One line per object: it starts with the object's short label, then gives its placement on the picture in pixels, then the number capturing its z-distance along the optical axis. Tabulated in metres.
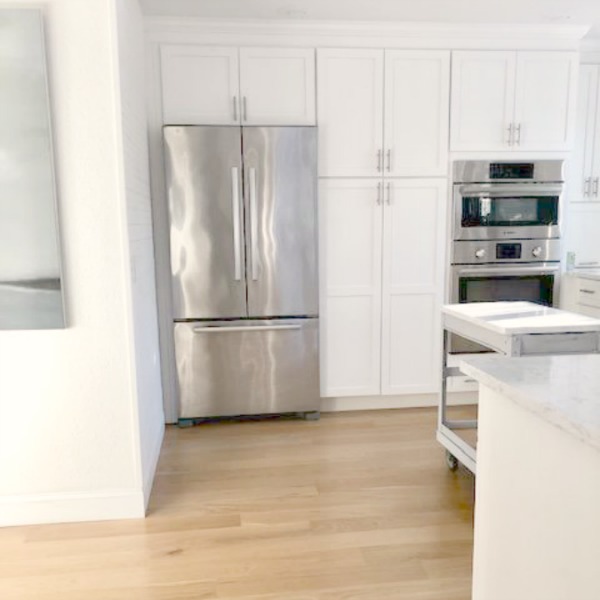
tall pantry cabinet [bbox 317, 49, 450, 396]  3.43
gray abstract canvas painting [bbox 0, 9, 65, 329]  2.10
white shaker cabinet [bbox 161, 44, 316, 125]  3.29
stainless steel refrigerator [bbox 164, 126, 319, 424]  3.27
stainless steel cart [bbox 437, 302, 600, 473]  2.13
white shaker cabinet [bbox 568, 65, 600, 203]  3.75
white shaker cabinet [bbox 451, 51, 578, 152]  3.49
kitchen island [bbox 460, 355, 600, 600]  0.95
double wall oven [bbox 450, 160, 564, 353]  3.54
